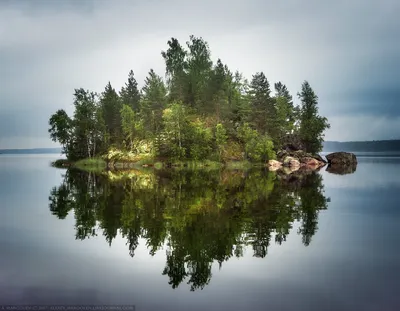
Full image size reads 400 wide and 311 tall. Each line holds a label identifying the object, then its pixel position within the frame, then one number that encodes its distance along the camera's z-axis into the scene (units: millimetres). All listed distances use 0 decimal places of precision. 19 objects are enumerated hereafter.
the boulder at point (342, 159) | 114062
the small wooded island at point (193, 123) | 94938
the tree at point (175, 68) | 106188
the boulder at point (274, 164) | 94375
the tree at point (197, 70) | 105188
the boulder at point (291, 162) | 98581
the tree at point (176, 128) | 92562
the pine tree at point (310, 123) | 115875
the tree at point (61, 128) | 113462
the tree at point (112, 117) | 117250
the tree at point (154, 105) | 104375
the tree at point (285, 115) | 113375
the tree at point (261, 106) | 101625
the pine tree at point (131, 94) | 124688
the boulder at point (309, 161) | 105038
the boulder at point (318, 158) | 111462
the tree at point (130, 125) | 107188
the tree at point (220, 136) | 92750
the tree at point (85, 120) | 108188
